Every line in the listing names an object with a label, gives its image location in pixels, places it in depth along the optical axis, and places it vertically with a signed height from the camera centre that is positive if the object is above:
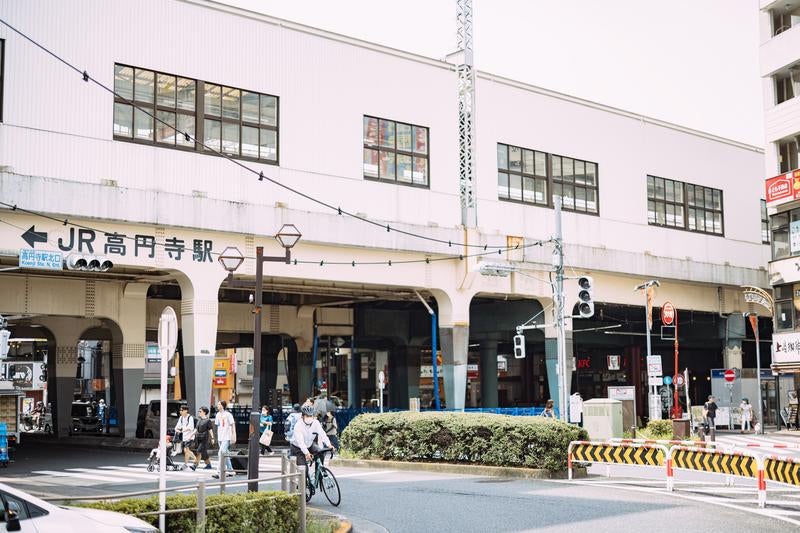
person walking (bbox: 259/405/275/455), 31.90 -1.24
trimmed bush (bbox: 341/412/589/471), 23.70 -1.44
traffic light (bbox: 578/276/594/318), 28.27 +2.27
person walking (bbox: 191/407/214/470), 27.25 -1.46
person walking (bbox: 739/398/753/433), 46.94 -1.70
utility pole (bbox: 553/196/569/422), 30.92 +1.75
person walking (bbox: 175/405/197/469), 27.59 -1.36
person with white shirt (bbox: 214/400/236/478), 26.23 -1.22
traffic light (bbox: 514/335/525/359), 33.12 +1.10
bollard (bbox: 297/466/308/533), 13.66 -1.56
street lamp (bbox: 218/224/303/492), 17.45 +1.58
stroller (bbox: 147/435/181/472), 27.20 -2.18
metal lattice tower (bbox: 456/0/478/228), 37.72 +10.06
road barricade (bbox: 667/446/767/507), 17.88 -1.66
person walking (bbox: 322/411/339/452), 31.81 -1.45
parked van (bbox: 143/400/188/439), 40.57 -1.48
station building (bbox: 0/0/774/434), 28.83 +6.36
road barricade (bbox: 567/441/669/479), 22.44 -1.67
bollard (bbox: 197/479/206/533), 11.46 -1.41
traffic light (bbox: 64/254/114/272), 26.45 +3.11
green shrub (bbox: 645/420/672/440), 34.31 -1.72
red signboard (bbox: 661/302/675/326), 42.69 +2.72
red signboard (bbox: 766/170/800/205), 42.44 +7.97
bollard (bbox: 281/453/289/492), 15.38 -1.33
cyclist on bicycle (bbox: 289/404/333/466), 18.42 -1.03
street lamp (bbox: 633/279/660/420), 39.52 +3.18
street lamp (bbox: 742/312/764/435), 45.17 +2.07
